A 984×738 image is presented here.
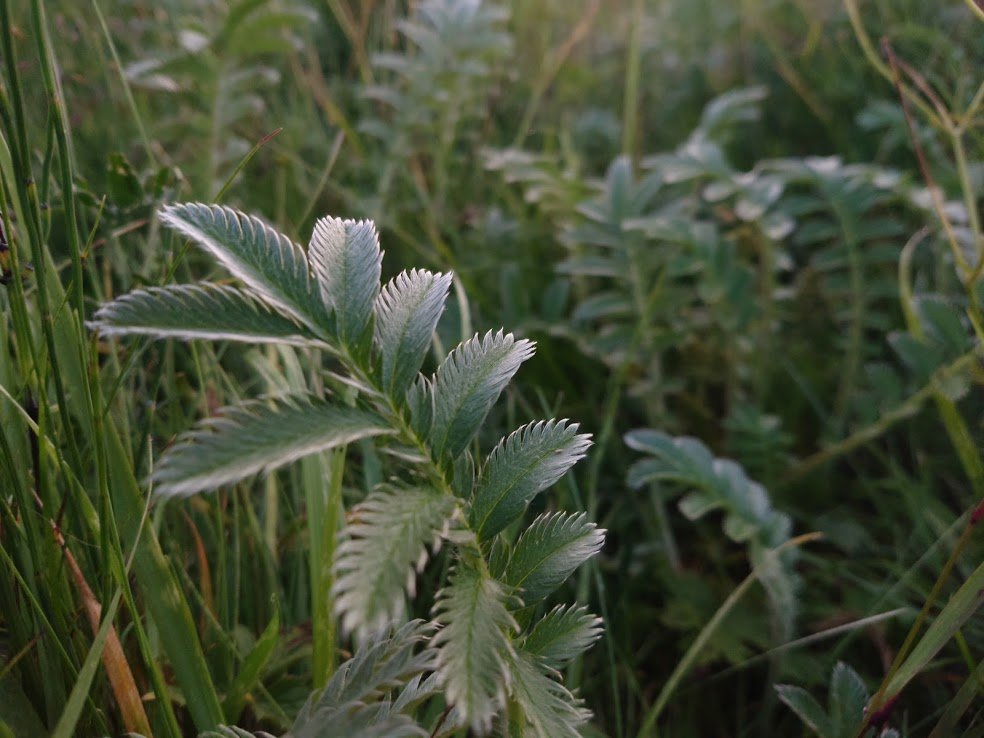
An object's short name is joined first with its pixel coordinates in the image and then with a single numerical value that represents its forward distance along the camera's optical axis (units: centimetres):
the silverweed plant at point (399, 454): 15
